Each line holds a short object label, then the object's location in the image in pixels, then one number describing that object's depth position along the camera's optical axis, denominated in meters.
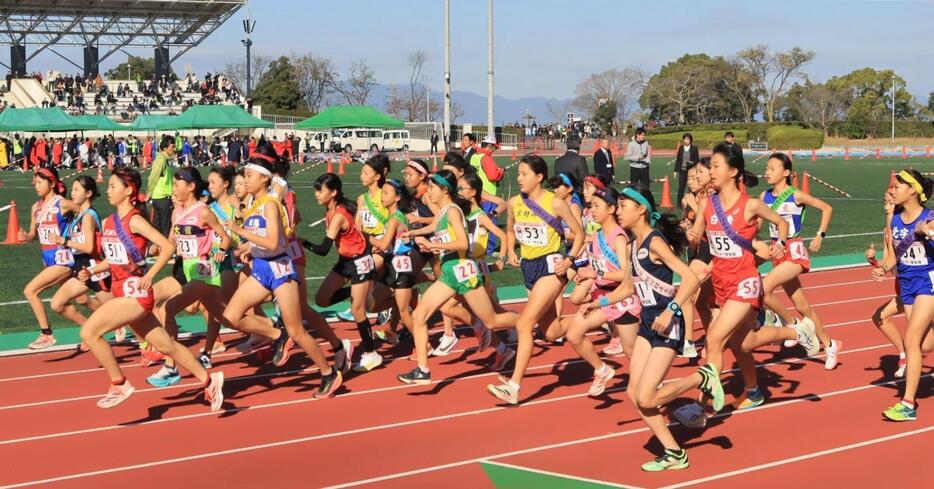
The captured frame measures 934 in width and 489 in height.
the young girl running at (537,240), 9.34
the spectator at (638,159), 23.52
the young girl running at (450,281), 9.74
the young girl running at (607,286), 8.68
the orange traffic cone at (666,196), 29.06
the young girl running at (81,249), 10.42
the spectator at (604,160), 21.47
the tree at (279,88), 96.75
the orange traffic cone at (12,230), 20.95
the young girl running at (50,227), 11.16
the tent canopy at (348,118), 51.69
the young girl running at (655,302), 7.37
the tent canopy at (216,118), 48.81
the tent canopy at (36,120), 48.09
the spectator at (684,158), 24.56
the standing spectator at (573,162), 16.44
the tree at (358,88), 111.06
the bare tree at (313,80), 109.81
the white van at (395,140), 66.06
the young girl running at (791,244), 10.34
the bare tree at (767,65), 102.06
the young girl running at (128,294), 8.73
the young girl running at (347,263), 10.69
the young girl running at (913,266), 8.67
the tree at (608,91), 112.75
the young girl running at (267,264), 9.07
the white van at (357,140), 64.44
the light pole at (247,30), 84.00
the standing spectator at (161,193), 19.39
